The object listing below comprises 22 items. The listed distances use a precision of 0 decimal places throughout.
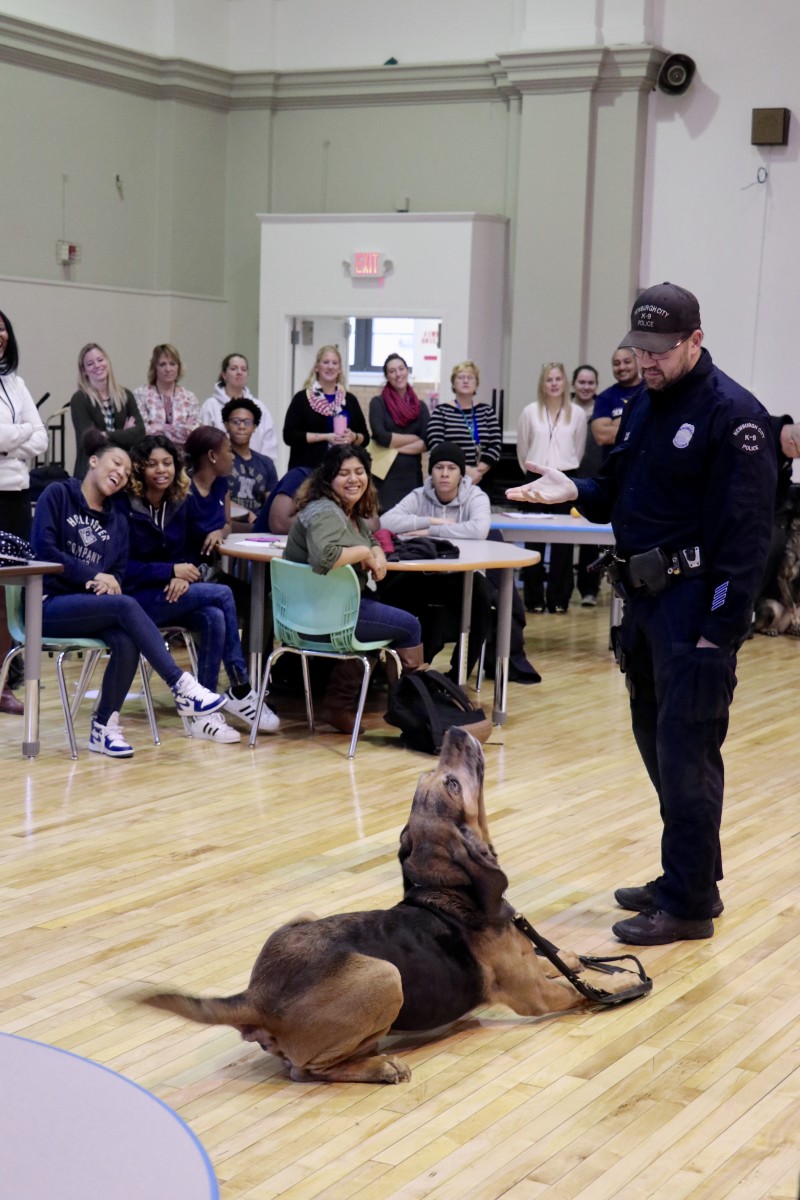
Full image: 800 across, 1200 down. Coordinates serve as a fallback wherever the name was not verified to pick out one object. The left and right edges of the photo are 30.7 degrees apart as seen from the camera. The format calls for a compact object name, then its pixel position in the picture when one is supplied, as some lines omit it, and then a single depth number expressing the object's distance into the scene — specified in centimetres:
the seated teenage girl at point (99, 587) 562
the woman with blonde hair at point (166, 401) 862
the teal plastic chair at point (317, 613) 571
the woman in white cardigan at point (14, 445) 627
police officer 357
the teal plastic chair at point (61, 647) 555
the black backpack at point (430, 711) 586
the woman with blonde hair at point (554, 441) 973
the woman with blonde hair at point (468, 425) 916
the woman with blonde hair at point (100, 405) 809
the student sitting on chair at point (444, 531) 677
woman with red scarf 938
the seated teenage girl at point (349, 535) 571
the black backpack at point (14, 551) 541
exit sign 1184
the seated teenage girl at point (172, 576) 606
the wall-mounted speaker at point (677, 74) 1126
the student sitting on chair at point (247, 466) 749
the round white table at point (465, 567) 611
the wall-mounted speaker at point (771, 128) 1102
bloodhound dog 279
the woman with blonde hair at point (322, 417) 880
